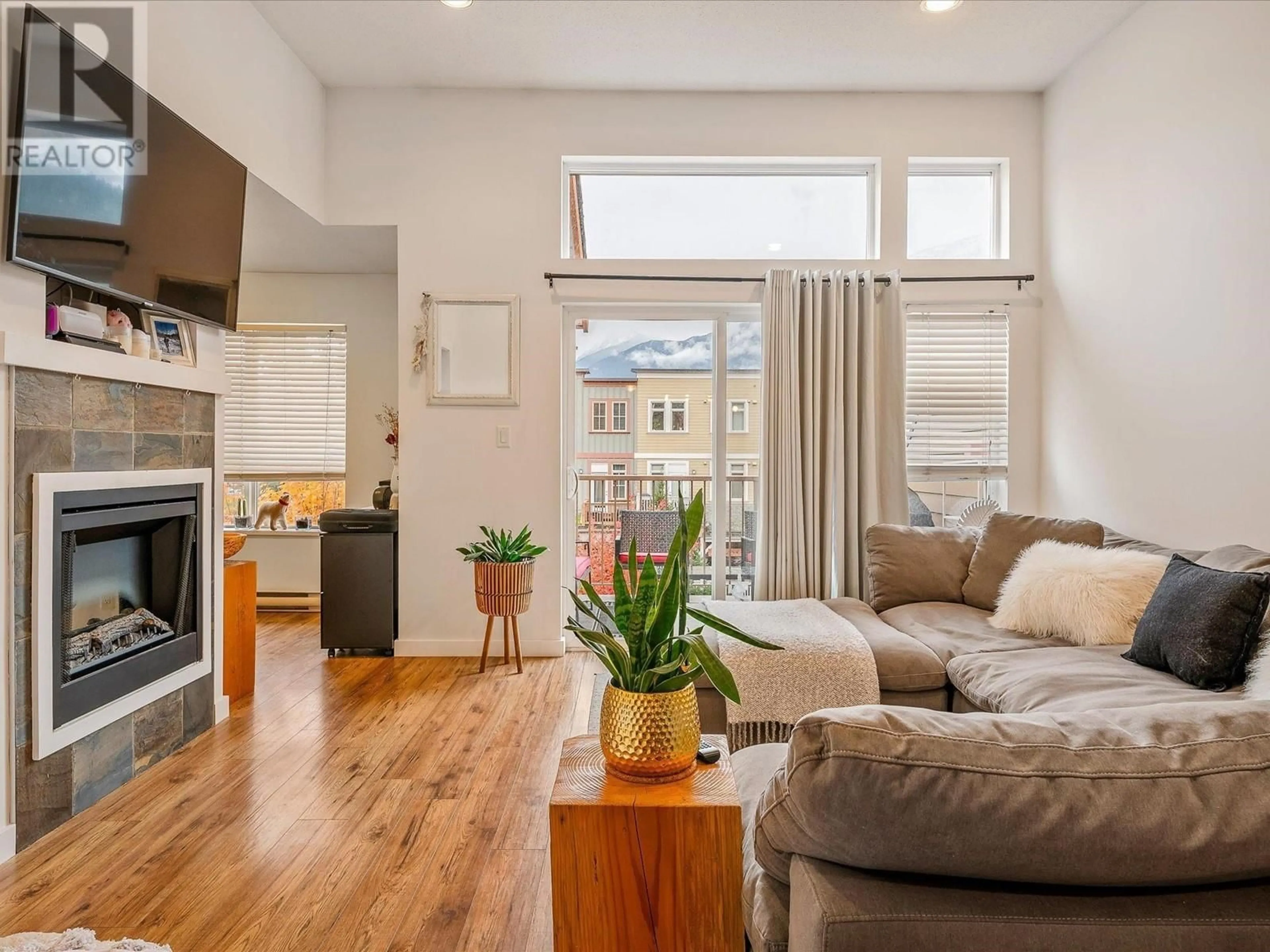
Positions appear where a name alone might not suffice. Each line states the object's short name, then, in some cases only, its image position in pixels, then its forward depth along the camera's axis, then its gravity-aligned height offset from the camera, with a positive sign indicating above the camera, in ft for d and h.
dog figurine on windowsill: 16.34 -0.74
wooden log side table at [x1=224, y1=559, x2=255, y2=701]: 10.40 -2.20
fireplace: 6.84 -1.35
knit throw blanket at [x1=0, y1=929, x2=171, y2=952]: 4.97 -3.27
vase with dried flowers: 14.74 +1.26
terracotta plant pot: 11.60 -1.72
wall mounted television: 6.35 +3.00
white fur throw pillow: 8.07 -1.27
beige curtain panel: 12.44 +0.78
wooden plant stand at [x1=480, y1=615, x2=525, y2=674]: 11.96 -2.59
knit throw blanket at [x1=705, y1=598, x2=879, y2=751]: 7.76 -2.16
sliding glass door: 13.41 +0.96
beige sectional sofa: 2.43 -1.18
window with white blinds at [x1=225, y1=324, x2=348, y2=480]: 16.43 +1.64
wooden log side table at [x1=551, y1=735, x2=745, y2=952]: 3.43 -1.88
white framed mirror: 12.81 +2.36
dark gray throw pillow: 6.47 -1.30
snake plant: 3.67 -0.78
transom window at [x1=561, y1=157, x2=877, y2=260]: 13.29 +5.12
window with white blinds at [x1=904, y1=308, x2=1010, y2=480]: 13.17 +1.70
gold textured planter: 3.62 -1.28
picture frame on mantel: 8.52 +1.72
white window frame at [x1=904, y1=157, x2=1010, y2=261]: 13.11 +5.79
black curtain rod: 12.85 +3.70
